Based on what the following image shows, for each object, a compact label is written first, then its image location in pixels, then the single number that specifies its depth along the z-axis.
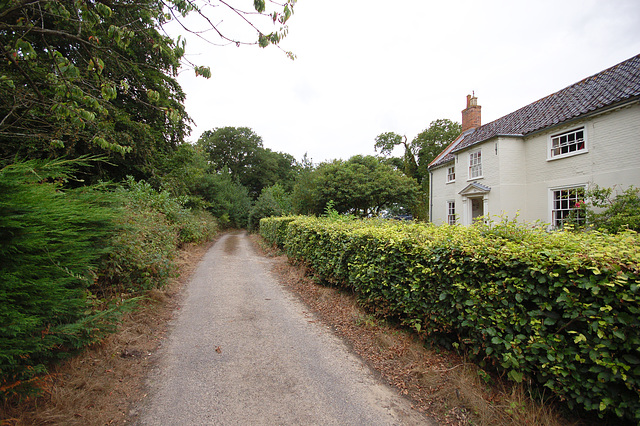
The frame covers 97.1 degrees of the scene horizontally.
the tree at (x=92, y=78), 3.37
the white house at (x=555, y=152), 9.99
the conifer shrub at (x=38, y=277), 2.13
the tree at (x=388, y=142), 53.81
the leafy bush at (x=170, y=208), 7.45
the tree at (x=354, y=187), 23.75
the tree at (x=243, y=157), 53.59
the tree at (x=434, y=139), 42.69
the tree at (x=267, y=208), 28.83
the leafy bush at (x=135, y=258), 4.23
